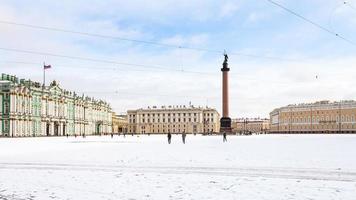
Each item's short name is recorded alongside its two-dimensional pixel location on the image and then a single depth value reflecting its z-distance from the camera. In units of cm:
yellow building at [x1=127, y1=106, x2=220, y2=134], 18338
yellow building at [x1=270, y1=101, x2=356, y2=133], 12988
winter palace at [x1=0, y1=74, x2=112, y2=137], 9281
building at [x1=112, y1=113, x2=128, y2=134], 17856
